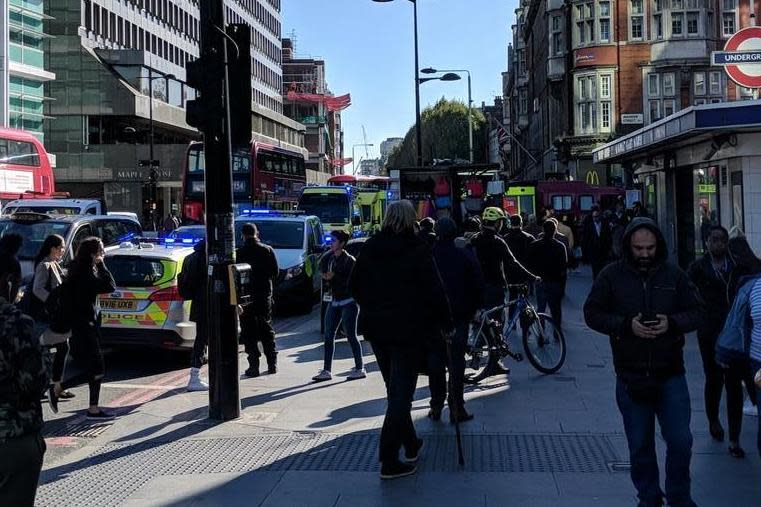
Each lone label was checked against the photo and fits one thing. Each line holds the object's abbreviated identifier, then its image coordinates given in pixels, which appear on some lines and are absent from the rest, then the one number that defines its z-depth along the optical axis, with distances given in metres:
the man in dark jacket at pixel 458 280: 8.03
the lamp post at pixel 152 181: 46.00
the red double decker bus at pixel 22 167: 27.02
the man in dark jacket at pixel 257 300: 10.81
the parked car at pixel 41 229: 14.48
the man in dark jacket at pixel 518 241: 12.88
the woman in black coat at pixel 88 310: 8.73
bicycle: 9.89
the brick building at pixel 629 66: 45.34
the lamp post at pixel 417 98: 34.94
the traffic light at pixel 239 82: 8.27
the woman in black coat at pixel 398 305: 6.33
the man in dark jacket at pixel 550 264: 12.55
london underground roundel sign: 16.64
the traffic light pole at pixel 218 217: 8.07
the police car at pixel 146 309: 11.27
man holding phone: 5.11
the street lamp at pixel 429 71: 41.68
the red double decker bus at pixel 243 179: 31.19
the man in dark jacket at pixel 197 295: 9.92
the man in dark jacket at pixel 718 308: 6.94
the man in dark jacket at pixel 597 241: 21.25
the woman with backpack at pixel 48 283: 9.27
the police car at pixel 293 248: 17.31
